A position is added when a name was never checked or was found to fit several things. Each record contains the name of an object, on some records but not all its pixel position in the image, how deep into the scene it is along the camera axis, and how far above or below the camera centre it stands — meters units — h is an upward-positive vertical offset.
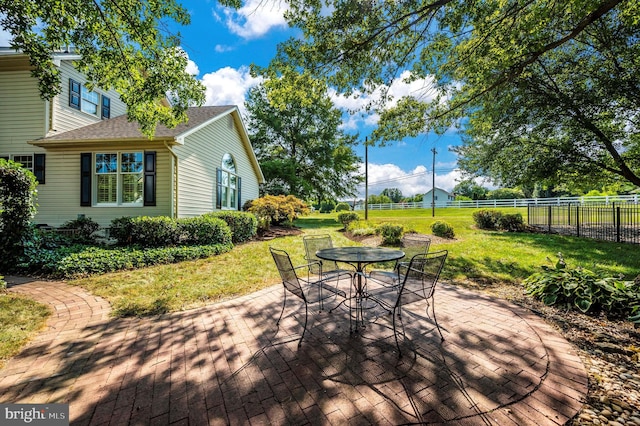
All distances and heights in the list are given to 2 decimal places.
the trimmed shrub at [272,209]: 12.56 +0.15
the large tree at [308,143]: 24.80 +6.54
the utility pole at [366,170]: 22.11 +3.51
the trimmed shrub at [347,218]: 15.87 -0.35
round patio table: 3.52 -0.62
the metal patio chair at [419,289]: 3.08 -0.95
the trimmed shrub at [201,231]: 8.27 -0.62
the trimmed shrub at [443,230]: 11.38 -0.74
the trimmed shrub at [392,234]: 10.23 -0.83
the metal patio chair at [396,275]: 3.95 -0.95
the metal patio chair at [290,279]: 3.00 -0.79
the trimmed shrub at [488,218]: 13.33 -0.29
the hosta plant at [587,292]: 3.76 -1.19
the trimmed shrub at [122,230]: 8.00 -0.57
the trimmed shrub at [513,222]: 12.83 -0.44
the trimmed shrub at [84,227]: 8.77 -0.54
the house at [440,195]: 58.47 +3.85
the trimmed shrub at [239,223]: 10.16 -0.46
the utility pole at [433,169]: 28.79 +4.73
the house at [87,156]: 9.05 +1.92
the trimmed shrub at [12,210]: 5.99 +0.01
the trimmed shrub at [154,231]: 7.84 -0.58
